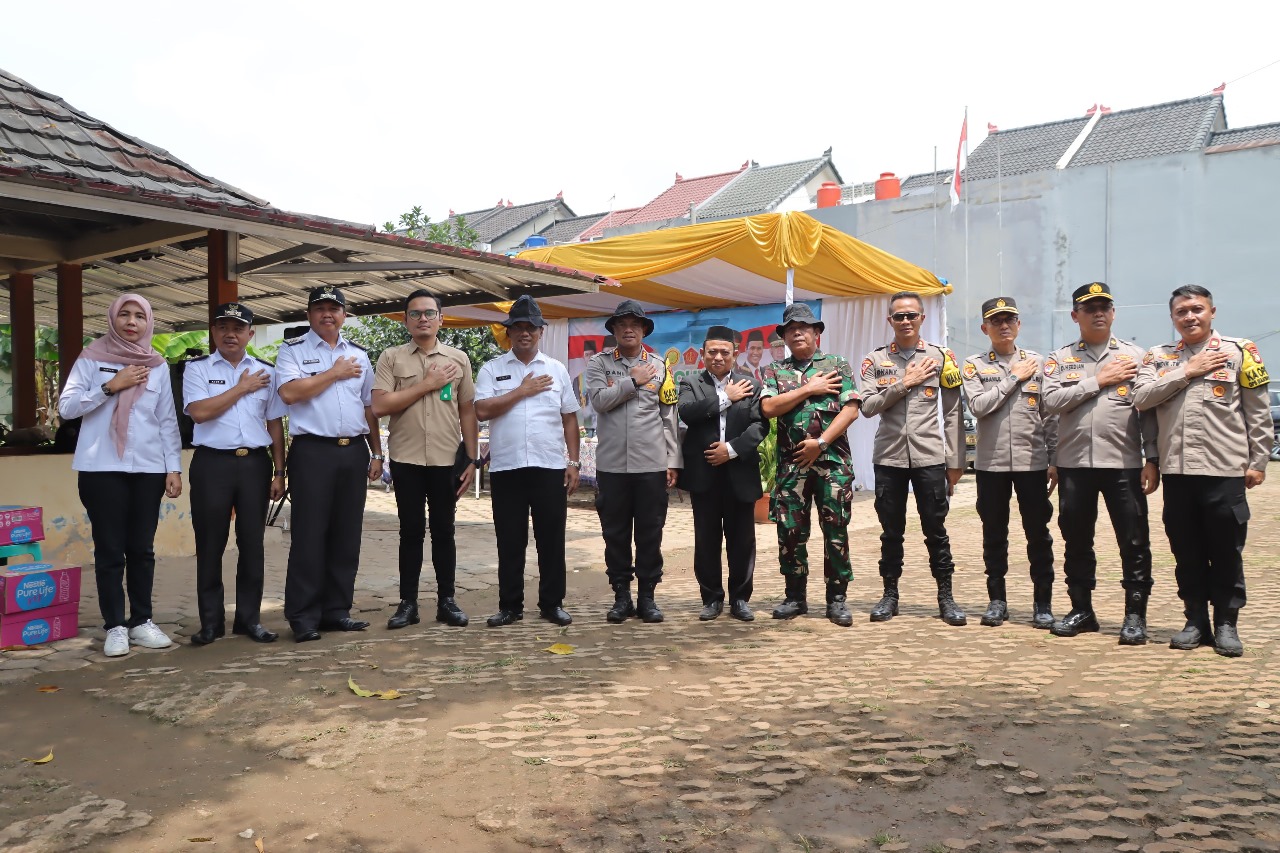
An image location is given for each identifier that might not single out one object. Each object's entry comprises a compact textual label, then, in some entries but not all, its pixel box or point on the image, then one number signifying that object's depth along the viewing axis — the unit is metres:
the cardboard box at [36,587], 4.60
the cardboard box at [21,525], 4.94
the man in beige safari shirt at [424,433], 4.92
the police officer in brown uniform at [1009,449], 4.93
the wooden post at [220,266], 6.46
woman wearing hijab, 4.46
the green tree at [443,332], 14.62
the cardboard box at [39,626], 4.62
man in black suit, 5.13
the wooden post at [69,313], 8.18
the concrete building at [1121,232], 18.70
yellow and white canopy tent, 9.69
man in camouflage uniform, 5.06
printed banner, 12.30
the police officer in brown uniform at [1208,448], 4.35
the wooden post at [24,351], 8.89
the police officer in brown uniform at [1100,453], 4.64
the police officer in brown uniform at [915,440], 5.05
